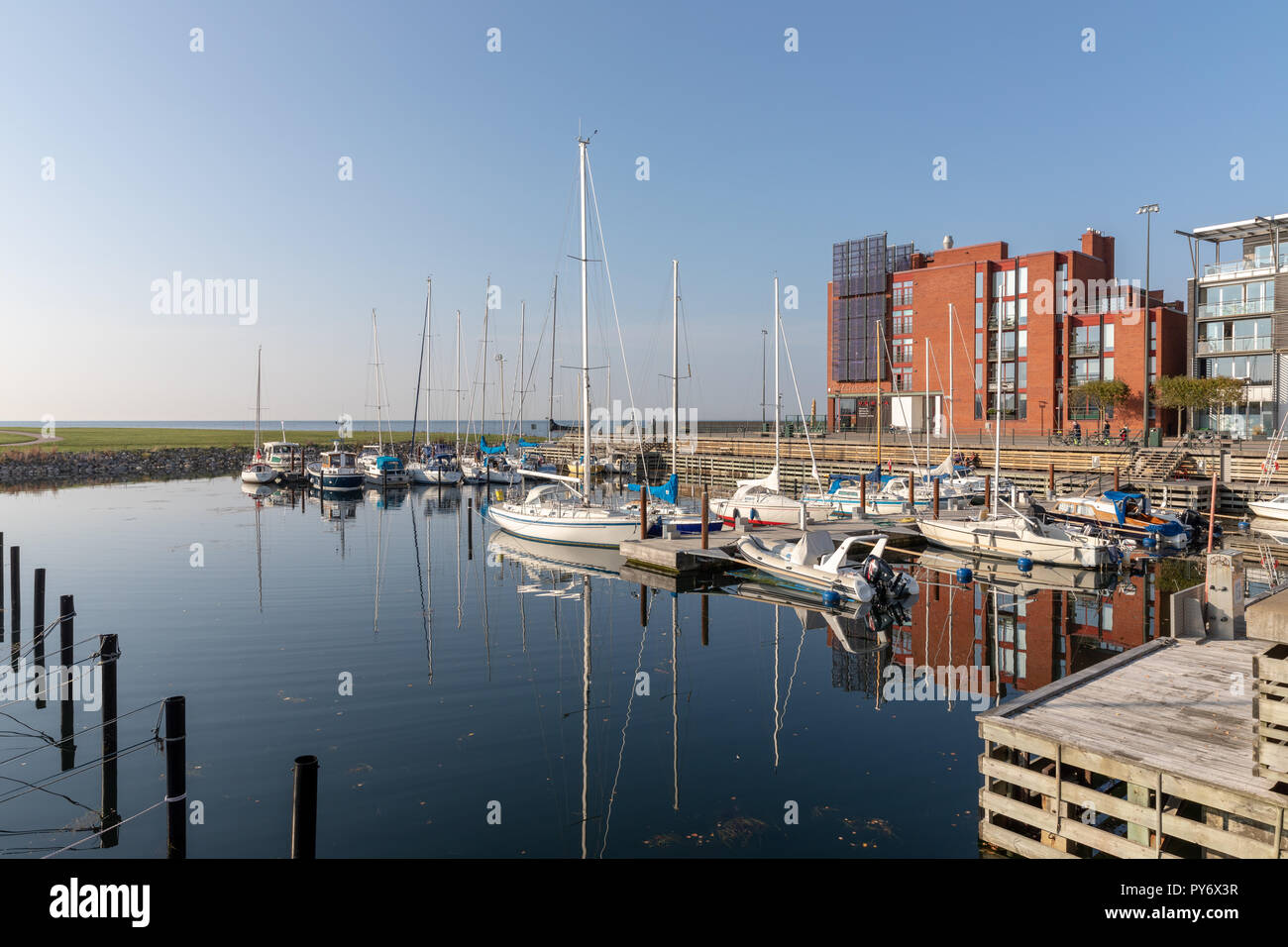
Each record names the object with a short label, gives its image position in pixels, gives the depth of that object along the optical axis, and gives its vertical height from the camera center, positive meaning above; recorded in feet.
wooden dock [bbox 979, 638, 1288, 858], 27.17 -12.09
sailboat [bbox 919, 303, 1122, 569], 97.66 -12.56
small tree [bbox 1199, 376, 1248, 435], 181.98 +12.39
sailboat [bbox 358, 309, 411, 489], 232.53 -6.65
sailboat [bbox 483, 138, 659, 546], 114.01 -10.62
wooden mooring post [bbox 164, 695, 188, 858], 30.66 -13.17
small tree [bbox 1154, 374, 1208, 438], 182.80 +12.08
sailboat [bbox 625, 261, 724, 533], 115.75 -10.02
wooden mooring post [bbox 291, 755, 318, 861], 25.21 -11.78
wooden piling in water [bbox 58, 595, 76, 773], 46.38 -14.03
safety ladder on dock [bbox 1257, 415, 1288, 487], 139.54 -3.72
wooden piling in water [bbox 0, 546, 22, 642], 67.05 -12.07
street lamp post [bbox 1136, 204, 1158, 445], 176.45 +51.99
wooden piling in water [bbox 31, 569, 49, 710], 61.72 -13.10
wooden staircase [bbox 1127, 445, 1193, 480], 153.79 -3.72
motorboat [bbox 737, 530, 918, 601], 80.79 -13.32
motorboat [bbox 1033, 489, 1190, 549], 117.70 -11.11
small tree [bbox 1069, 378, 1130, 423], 206.90 +13.68
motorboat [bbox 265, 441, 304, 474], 248.93 -2.91
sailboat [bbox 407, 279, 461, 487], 238.07 -7.51
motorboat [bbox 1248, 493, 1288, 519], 123.33 -10.10
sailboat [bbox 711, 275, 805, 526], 129.59 -10.00
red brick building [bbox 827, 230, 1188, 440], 220.84 +33.12
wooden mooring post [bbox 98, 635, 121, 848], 38.58 -14.96
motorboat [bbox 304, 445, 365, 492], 212.02 -7.96
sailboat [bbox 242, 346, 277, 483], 232.94 -7.34
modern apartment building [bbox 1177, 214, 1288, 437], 194.59 +32.23
